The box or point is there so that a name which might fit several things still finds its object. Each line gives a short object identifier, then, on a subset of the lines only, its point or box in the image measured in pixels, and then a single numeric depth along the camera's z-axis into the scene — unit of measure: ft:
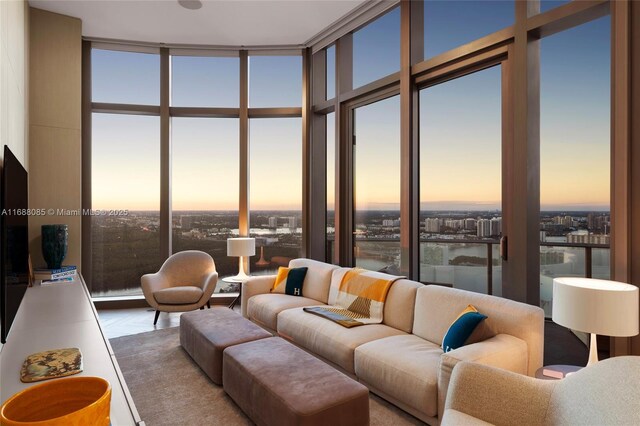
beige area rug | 8.45
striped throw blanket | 11.23
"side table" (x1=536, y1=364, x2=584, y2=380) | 7.20
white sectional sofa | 7.68
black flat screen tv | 5.95
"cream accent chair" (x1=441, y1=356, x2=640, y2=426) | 4.70
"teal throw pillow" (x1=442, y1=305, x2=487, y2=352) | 8.23
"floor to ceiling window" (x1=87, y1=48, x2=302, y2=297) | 17.58
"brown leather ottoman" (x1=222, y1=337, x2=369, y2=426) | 6.86
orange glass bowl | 2.98
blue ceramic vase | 13.65
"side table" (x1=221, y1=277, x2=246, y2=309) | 16.48
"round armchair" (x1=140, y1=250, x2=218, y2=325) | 14.58
